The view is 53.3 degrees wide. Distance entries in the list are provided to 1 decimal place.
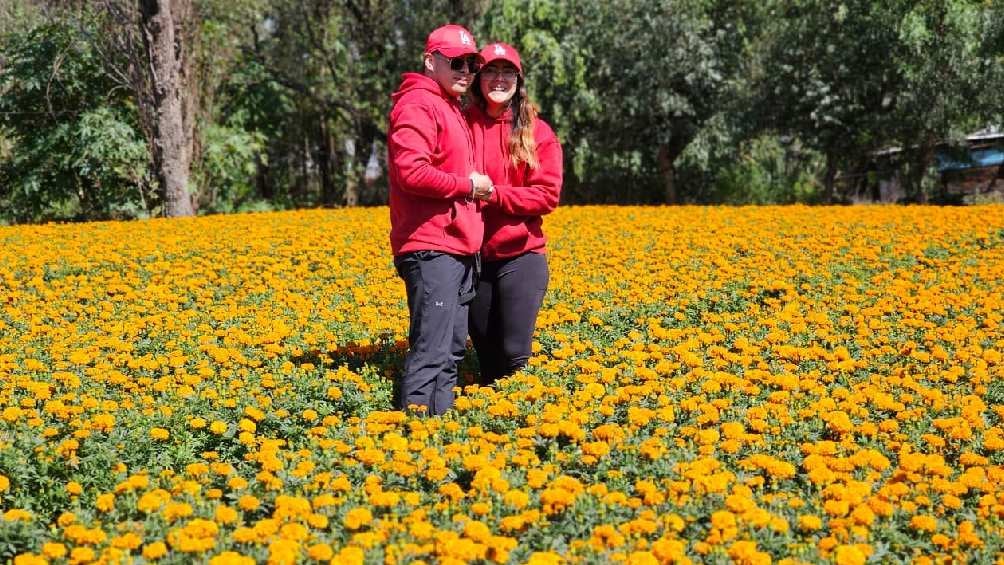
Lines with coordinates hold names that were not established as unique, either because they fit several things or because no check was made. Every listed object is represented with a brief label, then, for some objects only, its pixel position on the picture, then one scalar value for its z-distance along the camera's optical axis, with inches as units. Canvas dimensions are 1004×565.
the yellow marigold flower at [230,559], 109.3
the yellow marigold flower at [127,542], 113.7
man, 173.2
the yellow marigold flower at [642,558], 112.5
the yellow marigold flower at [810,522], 124.5
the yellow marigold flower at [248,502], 126.9
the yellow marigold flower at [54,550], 114.2
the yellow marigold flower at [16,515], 126.8
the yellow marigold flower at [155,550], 112.6
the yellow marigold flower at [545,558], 111.7
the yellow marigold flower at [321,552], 112.3
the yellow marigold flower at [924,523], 127.8
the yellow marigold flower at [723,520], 121.8
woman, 187.0
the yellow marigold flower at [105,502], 127.2
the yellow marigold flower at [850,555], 114.7
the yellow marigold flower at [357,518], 121.0
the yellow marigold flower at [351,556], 111.0
